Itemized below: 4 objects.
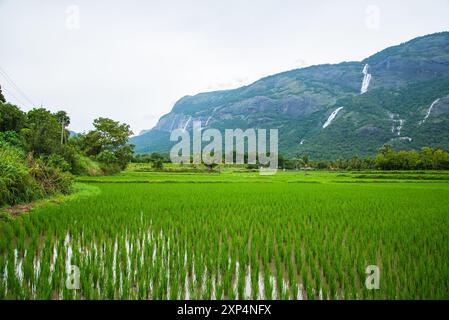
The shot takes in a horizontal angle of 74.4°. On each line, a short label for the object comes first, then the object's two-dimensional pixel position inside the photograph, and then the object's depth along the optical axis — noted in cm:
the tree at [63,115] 4228
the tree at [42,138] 1577
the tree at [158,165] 4078
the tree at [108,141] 3183
